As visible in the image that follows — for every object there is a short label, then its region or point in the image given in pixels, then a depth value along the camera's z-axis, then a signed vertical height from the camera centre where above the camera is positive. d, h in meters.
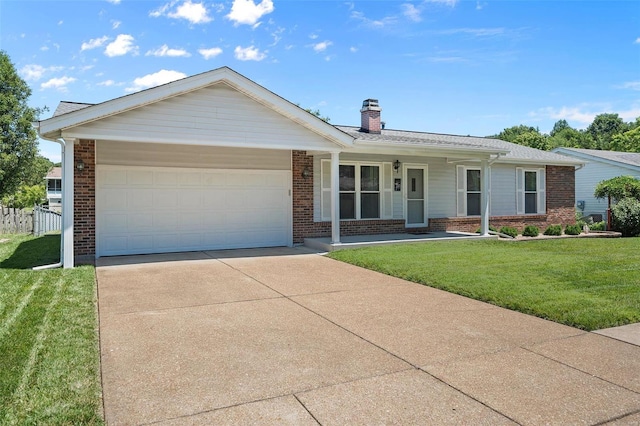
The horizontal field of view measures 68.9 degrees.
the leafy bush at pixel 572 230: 16.41 -0.66
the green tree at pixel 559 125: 99.99 +18.70
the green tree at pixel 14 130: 31.70 +5.84
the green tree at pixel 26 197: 36.06 +1.41
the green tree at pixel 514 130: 68.62 +12.11
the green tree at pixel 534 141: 52.91 +8.12
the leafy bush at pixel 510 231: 15.48 -0.65
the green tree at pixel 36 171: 33.28 +3.16
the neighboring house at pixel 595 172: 23.88 +2.09
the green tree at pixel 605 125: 81.19 +15.61
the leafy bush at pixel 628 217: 15.97 -0.21
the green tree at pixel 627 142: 45.94 +7.20
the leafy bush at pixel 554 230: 16.38 -0.66
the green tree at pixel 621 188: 17.75 +0.89
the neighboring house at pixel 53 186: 53.97 +3.35
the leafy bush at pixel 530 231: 15.84 -0.67
